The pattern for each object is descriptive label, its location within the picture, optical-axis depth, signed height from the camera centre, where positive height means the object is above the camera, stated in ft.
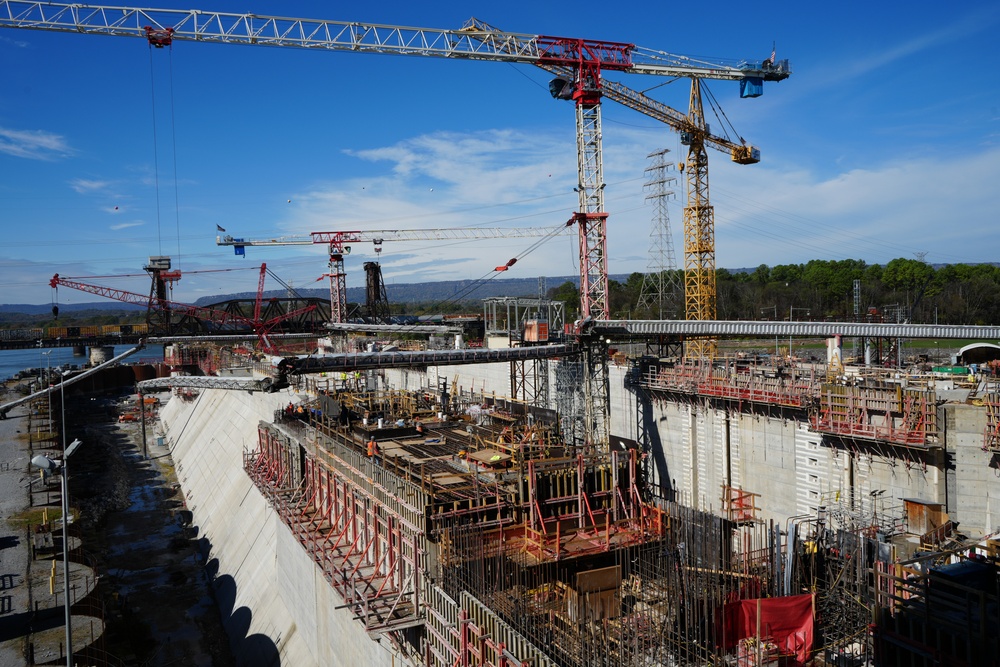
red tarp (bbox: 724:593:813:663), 48.70 -22.98
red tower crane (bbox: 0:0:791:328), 119.03 +43.61
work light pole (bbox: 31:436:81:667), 46.54 -11.68
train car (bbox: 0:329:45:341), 432.66 -5.35
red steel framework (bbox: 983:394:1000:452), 65.98 -12.33
